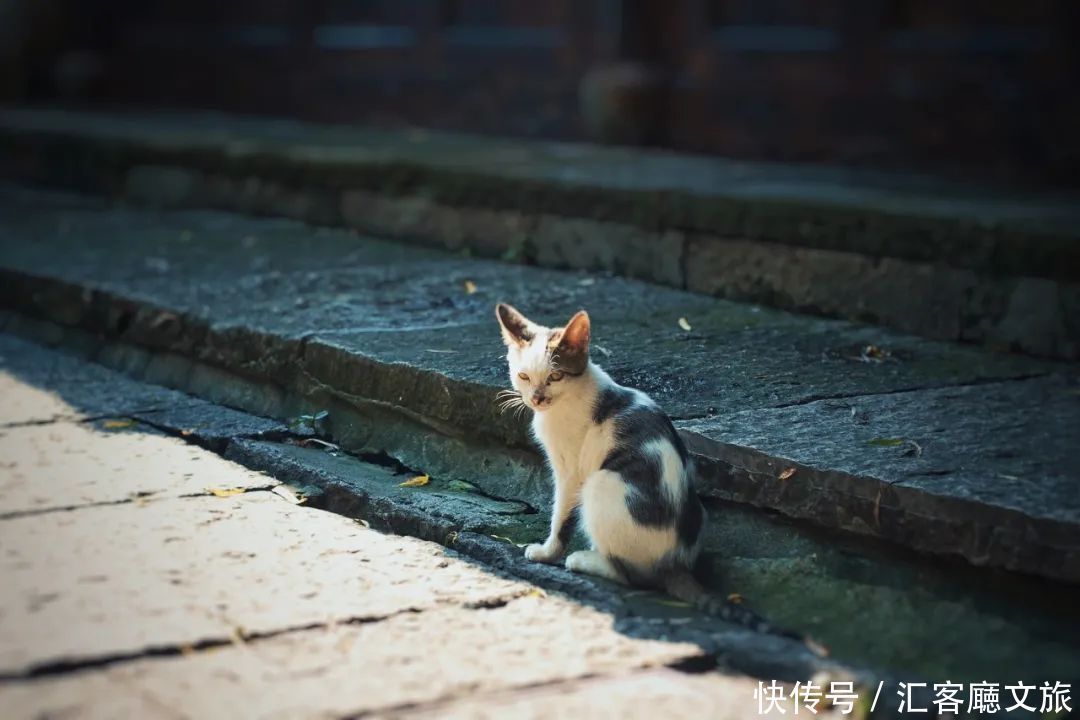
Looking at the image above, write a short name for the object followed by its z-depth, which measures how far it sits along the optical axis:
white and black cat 3.10
